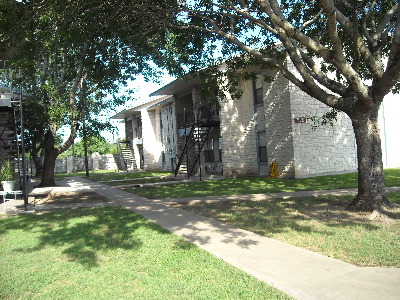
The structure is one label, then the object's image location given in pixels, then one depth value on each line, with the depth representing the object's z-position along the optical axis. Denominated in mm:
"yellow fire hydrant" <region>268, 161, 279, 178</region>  18453
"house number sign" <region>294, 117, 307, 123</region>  17594
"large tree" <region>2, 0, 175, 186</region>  10531
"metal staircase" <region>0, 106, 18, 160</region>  15008
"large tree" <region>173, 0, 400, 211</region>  7734
